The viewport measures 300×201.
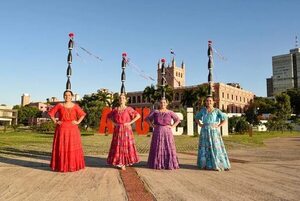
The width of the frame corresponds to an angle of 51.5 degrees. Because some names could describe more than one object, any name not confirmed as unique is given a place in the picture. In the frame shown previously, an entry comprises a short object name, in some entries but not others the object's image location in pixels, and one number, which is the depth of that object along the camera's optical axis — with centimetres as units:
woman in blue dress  838
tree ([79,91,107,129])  5741
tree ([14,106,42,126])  11569
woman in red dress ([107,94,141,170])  836
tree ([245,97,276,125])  8331
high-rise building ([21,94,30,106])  18265
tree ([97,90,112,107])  7644
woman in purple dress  848
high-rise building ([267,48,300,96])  15775
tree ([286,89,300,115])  9344
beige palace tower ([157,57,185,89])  12575
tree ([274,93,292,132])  7507
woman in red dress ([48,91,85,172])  787
